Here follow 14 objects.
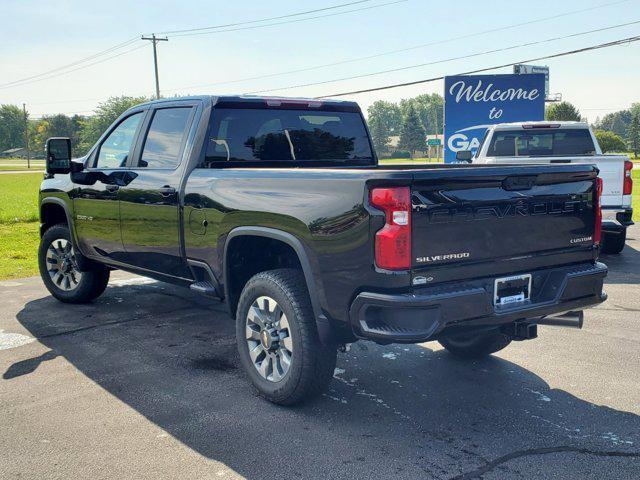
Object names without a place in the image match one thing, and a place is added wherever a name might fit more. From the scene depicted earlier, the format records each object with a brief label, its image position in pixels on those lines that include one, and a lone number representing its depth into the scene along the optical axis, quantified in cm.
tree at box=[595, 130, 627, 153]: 7606
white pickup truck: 895
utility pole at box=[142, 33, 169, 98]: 5694
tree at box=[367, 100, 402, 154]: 15112
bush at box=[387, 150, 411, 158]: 13362
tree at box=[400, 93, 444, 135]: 18738
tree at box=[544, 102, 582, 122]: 7012
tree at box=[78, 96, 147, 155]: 11469
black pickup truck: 332
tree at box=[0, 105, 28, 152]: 16452
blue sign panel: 1731
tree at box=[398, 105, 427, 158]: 12938
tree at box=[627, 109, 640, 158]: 10900
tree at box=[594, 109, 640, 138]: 18400
